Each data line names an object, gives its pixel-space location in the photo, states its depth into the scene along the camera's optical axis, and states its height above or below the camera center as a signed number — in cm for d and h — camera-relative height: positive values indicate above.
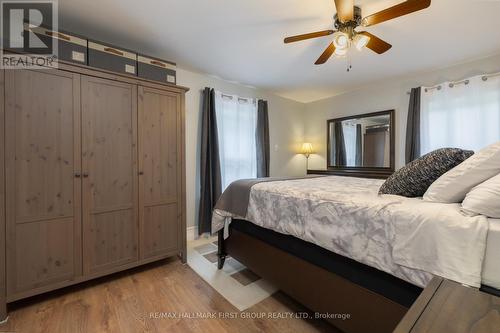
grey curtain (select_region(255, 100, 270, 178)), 382 +44
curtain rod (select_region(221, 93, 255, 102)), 341 +105
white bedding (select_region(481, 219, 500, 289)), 83 -35
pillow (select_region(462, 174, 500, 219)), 88 -14
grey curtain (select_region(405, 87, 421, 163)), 310 +51
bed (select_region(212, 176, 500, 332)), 89 -42
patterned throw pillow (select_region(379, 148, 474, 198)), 128 -4
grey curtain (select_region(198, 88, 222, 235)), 317 +0
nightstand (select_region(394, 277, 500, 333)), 57 -41
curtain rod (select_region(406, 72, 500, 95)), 257 +100
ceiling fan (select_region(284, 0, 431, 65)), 146 +100
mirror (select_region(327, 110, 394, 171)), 347 +38
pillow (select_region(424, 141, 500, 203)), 101 -5
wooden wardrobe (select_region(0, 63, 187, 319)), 161 -9
